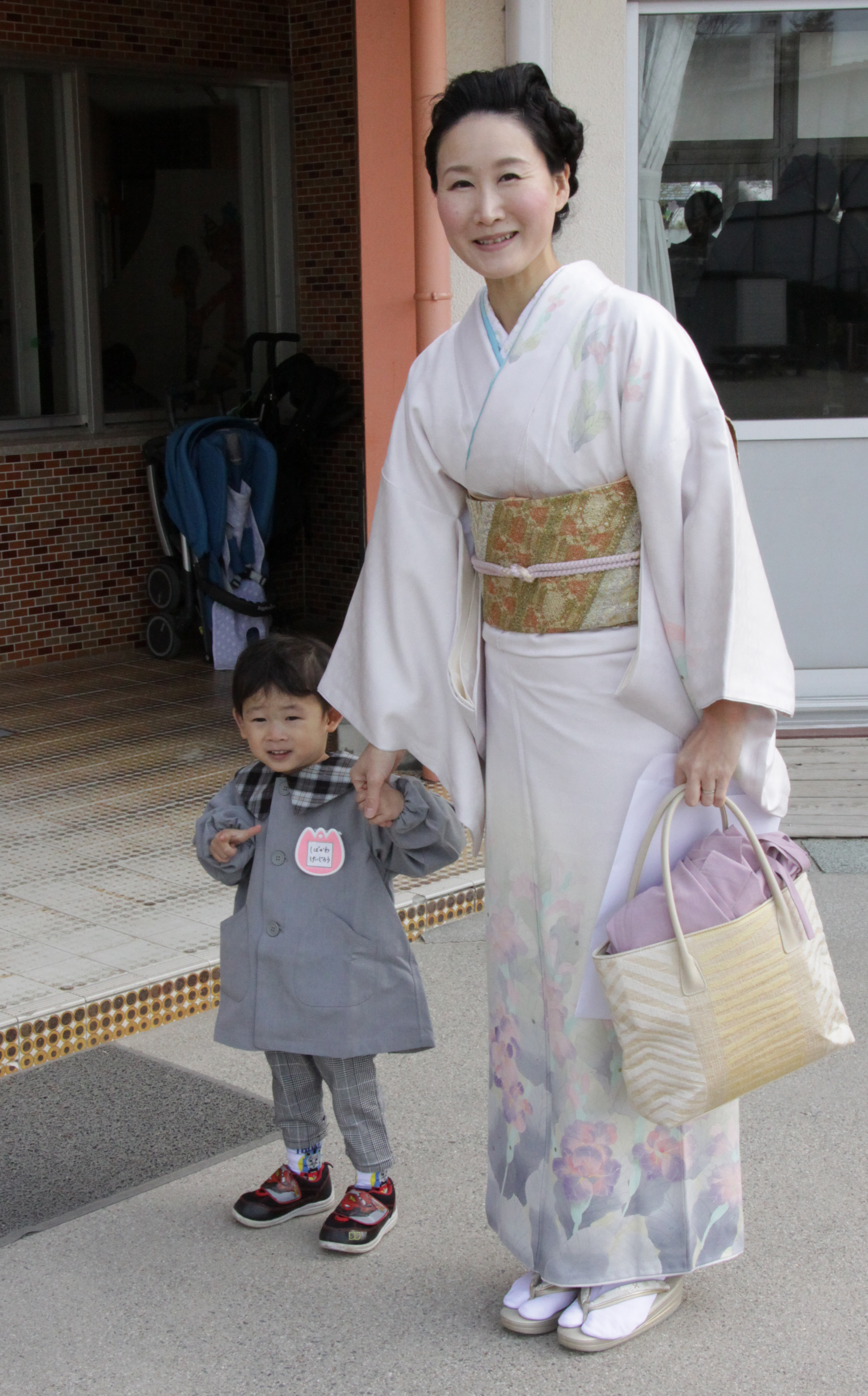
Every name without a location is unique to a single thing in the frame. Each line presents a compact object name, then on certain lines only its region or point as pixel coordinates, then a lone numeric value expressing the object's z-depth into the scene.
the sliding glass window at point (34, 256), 7.00
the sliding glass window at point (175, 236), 7.33
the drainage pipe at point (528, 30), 4.44
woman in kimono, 2.12
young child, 2.47
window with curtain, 4.95
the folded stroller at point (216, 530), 6.68
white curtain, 4.88
